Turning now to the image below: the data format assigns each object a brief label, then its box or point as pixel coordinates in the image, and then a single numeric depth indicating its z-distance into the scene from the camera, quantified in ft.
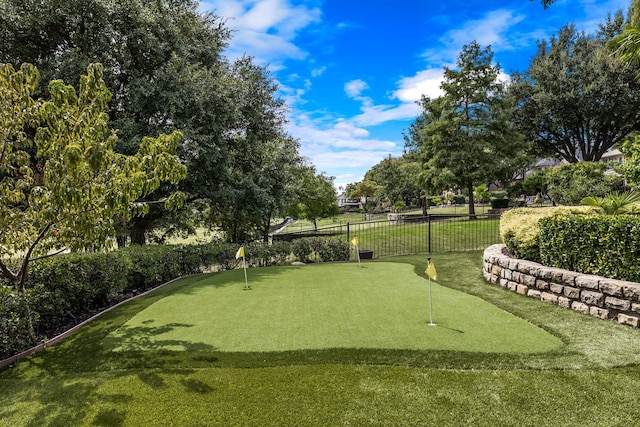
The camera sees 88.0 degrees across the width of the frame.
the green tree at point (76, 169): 12.19
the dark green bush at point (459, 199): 132.57
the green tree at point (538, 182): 68.40
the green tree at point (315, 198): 65.46
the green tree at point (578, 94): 69.67
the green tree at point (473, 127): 61.87
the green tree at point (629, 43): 19.88
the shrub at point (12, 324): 13.00
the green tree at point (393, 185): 114.15
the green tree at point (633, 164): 25.82
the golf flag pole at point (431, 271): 13.85
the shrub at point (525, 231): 20.56
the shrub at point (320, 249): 34.04
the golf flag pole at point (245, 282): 20.81
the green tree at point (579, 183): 51.60
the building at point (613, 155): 130.93
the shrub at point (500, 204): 76.66
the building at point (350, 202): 209.43
